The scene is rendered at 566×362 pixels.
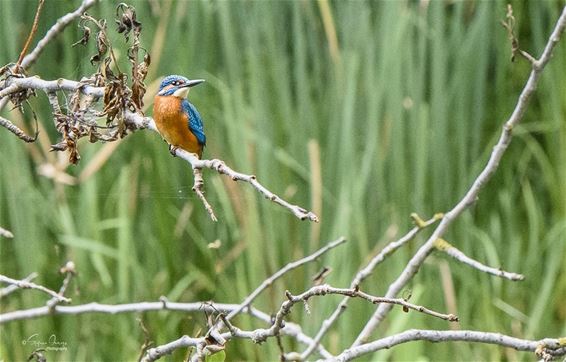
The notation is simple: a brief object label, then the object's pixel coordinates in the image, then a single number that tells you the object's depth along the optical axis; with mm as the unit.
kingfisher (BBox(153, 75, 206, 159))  13645
